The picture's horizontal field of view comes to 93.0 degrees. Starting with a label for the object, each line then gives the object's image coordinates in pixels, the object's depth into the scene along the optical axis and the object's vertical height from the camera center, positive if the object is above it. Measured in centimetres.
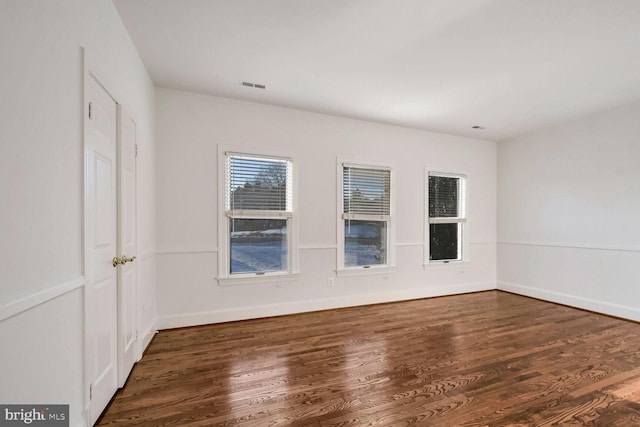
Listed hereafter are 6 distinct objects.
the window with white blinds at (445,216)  539 -5
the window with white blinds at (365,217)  466 -6
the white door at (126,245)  231 -26
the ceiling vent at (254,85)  350 +150
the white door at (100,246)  177 -22
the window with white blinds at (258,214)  398 -1
